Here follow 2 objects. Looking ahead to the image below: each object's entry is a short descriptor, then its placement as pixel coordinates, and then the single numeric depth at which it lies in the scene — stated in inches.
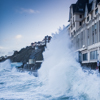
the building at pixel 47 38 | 3853.3
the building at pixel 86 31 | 818.8
